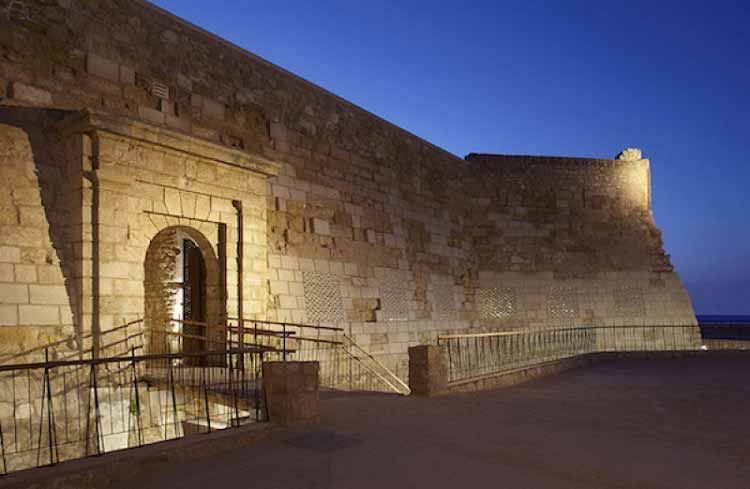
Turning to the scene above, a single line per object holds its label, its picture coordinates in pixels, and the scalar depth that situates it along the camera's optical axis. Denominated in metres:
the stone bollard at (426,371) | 7.51
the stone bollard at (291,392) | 5.36
